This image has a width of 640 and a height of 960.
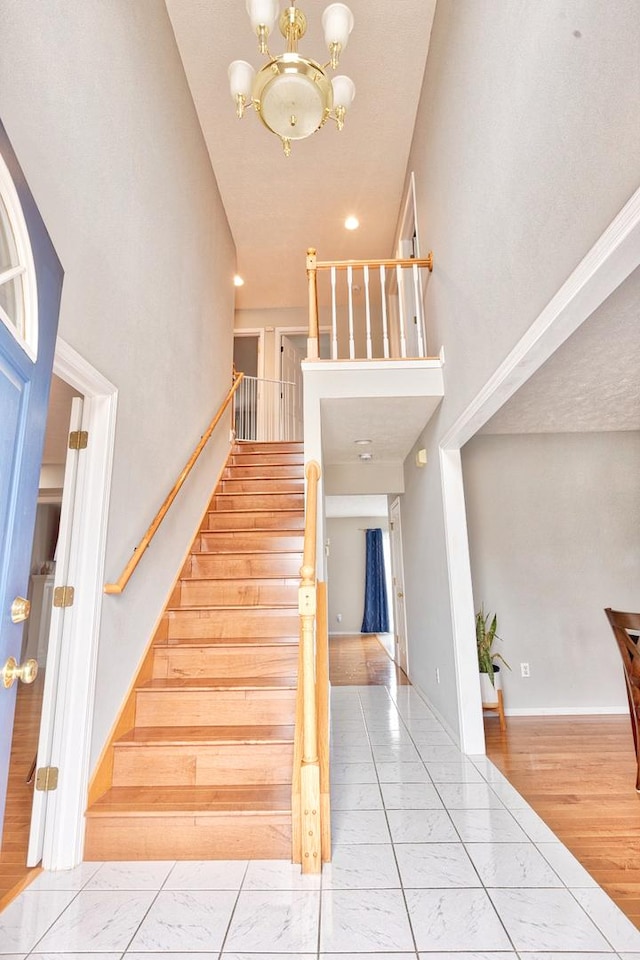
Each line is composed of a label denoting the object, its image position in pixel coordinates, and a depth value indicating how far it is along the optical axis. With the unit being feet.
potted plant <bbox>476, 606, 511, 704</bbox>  12.39
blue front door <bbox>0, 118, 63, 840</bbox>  3.93
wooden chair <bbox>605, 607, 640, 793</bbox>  8.13
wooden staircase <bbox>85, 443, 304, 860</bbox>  6.47
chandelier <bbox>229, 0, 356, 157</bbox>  7.29
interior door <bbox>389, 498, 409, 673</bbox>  19.19
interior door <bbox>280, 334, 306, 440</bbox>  23.12
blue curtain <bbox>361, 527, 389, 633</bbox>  32.19
